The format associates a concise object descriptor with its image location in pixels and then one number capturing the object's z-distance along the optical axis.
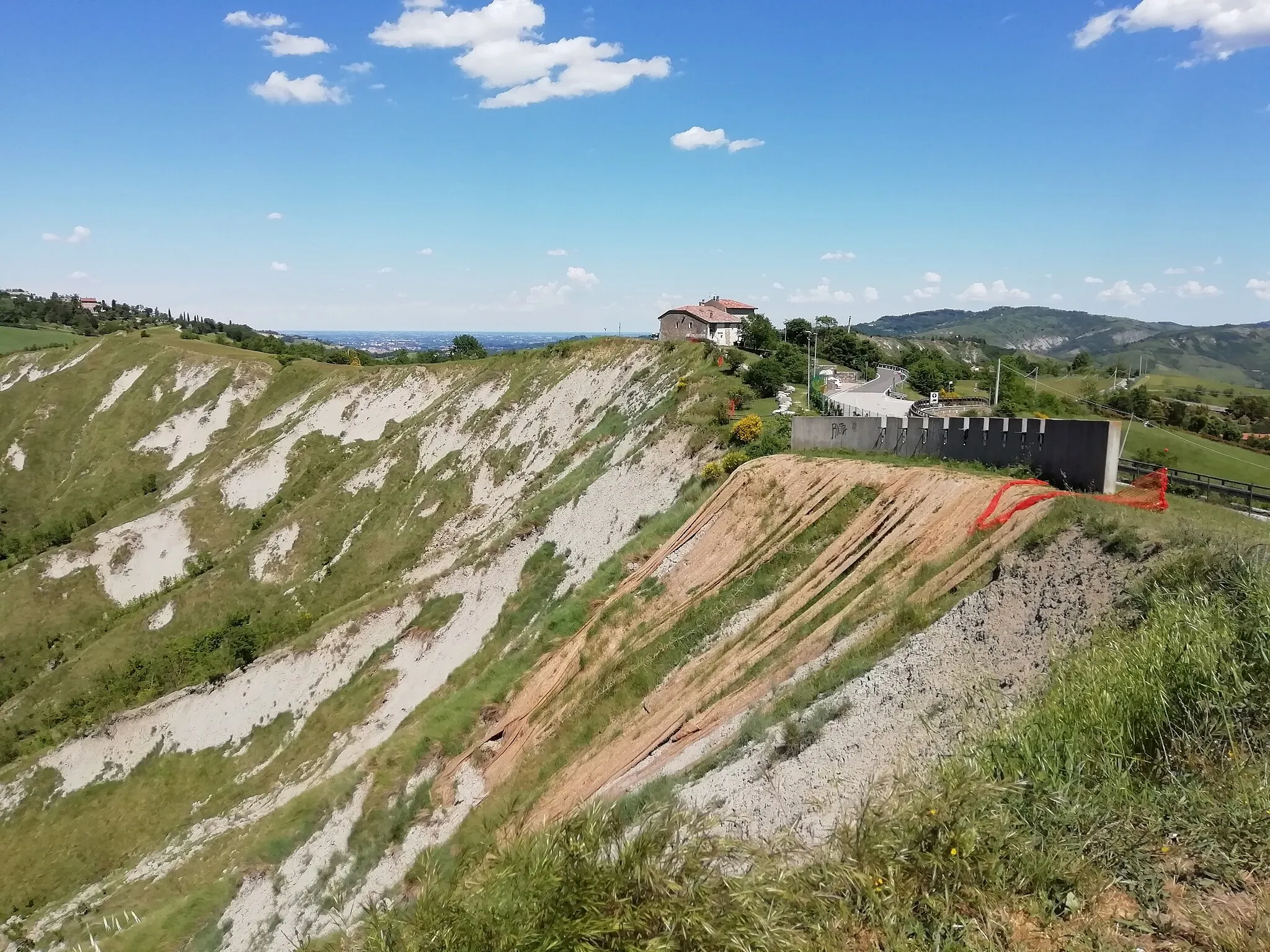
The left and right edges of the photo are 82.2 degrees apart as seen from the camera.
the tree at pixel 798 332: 86.06
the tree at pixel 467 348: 116.88
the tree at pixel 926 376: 62.84
